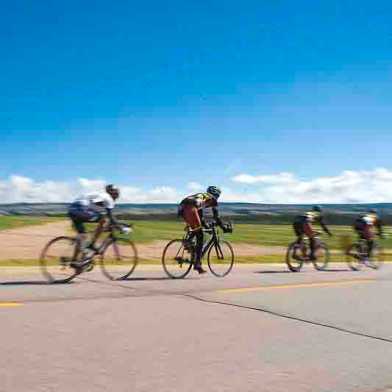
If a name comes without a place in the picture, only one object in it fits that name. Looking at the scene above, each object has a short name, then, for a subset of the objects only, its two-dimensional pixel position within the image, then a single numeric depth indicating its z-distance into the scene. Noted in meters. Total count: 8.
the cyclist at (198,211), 11.99
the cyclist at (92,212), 10.45
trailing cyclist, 16.45
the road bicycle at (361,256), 16.38
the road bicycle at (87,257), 10.59
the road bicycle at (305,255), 14.91
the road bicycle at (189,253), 12.12
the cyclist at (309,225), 14.95
